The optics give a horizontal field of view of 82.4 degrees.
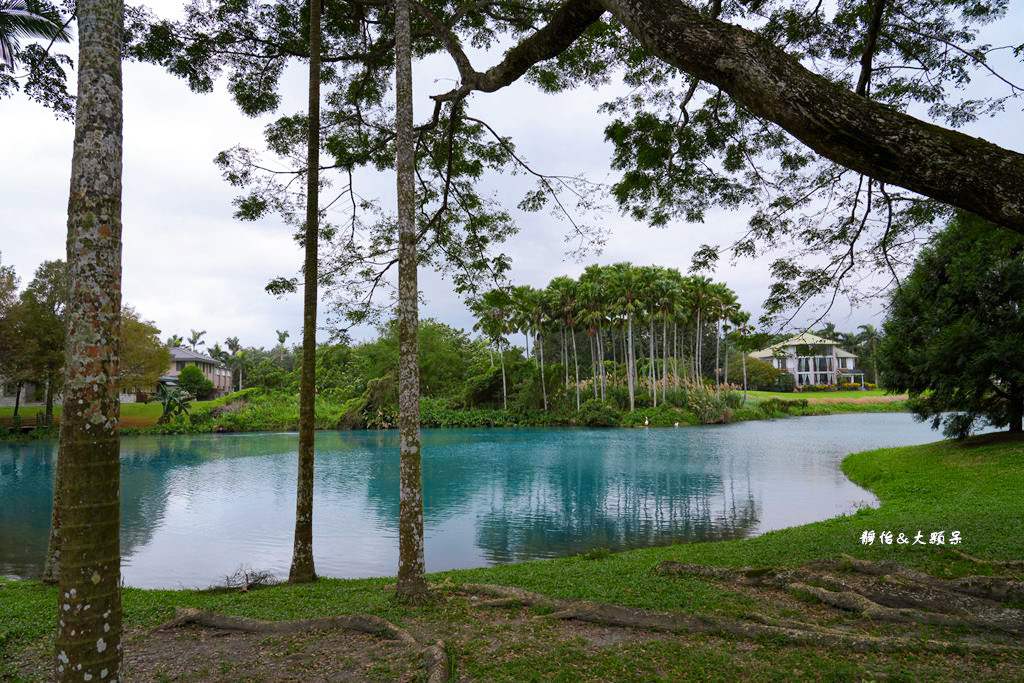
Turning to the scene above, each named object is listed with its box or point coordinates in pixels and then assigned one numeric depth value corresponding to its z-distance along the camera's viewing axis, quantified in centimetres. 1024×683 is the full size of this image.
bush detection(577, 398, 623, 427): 3925
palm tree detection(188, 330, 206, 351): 8231
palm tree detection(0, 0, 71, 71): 787
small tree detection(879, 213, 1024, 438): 1466
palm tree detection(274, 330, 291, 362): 7631
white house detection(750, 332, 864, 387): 8246
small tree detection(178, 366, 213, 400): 4939
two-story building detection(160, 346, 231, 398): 5903
